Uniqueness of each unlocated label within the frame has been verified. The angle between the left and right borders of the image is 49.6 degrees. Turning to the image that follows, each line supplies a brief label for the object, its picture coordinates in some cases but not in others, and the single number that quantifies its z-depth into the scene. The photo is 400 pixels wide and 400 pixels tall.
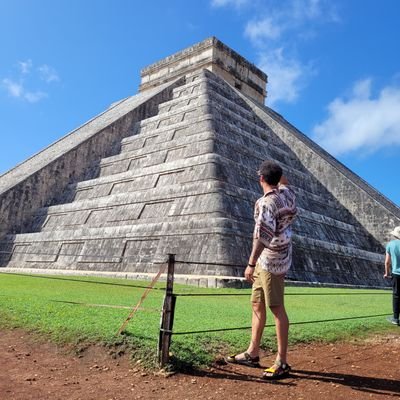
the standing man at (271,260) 3.88
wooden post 3.88
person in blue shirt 6.68
